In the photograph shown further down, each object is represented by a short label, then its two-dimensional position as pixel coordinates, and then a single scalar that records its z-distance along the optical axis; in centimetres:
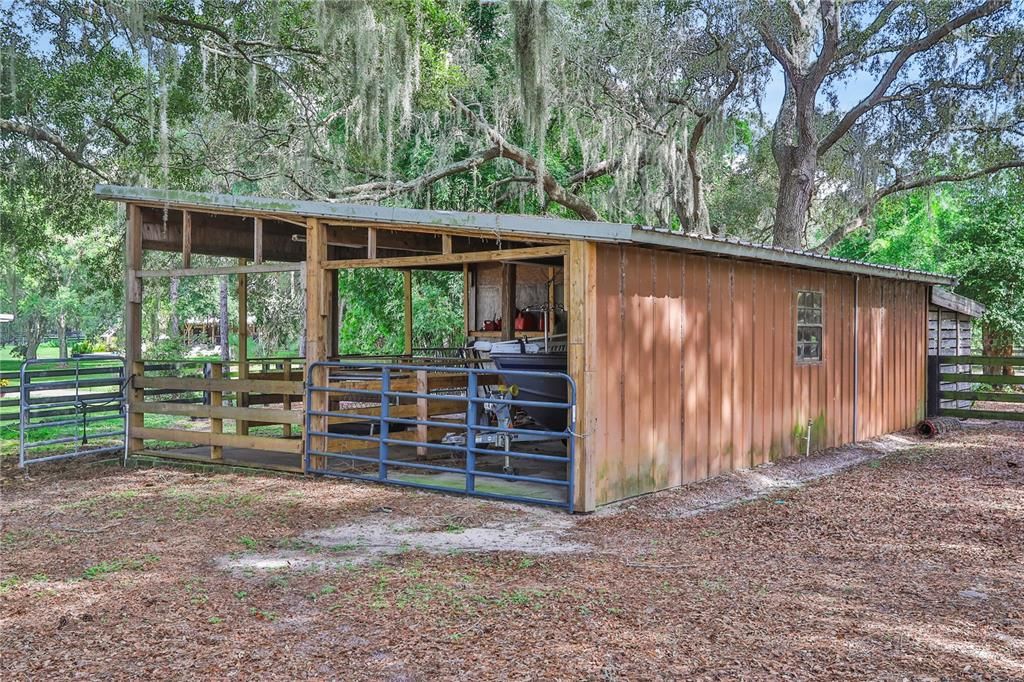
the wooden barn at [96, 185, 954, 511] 707
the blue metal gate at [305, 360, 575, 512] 722
